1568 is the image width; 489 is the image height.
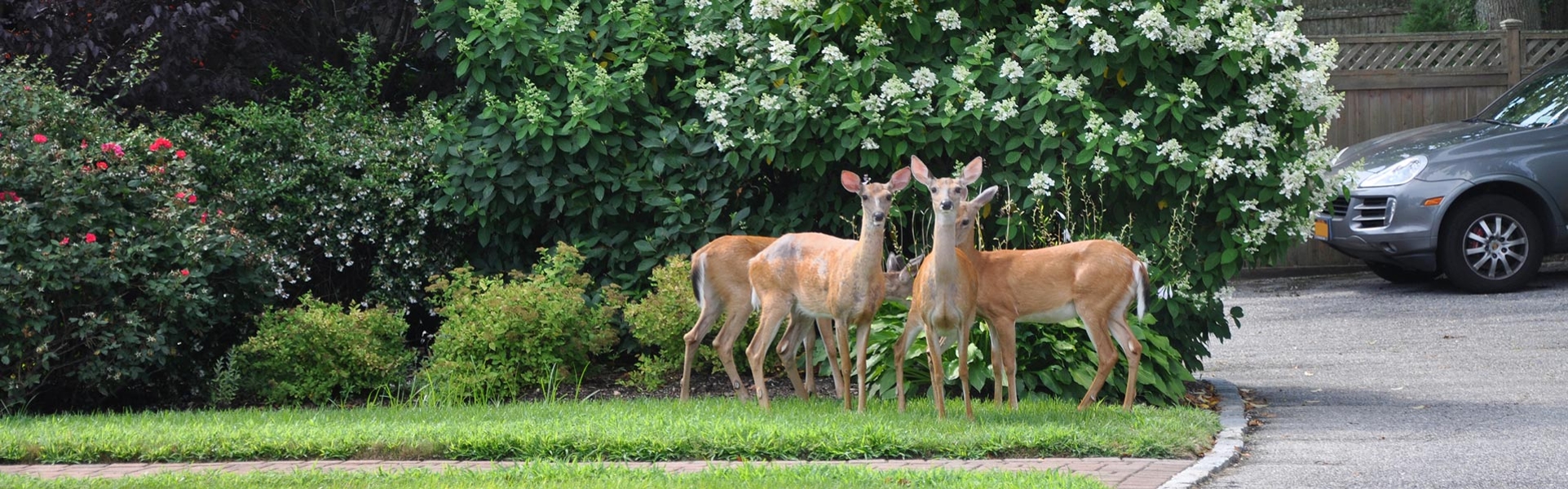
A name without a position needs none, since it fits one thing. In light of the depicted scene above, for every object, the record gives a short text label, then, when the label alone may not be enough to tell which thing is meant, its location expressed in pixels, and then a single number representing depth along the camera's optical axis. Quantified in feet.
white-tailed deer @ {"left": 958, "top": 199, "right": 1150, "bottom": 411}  53.11
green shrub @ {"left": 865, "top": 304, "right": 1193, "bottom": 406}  57.82
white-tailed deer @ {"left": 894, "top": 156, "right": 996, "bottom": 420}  49.52
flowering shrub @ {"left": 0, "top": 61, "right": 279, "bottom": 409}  57.72
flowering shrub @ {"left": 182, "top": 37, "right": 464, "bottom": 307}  68.54
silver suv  89.81
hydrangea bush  60.44
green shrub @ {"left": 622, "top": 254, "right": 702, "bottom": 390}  62.34
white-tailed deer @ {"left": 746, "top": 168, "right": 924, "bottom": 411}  51.19
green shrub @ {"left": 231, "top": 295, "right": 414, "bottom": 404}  61.93
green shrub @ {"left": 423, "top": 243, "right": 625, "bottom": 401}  61.46
